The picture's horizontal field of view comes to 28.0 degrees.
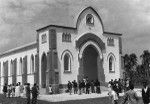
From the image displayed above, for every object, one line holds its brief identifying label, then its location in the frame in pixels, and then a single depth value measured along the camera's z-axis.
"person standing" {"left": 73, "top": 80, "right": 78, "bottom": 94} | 35.75
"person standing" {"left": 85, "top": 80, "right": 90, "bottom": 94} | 35.47
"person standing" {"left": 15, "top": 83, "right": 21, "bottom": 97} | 33.72
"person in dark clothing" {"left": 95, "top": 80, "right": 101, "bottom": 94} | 35.94
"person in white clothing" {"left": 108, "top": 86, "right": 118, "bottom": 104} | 16.16
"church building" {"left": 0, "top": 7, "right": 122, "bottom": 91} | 39.56
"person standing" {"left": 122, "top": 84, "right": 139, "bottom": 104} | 12.15
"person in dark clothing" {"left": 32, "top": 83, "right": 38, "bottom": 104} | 21.75
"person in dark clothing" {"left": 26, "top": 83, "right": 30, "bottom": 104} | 22.09
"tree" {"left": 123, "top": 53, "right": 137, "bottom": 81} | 87.22
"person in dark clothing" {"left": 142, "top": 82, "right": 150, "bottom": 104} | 12.40
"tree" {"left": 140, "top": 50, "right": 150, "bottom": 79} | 79.74
